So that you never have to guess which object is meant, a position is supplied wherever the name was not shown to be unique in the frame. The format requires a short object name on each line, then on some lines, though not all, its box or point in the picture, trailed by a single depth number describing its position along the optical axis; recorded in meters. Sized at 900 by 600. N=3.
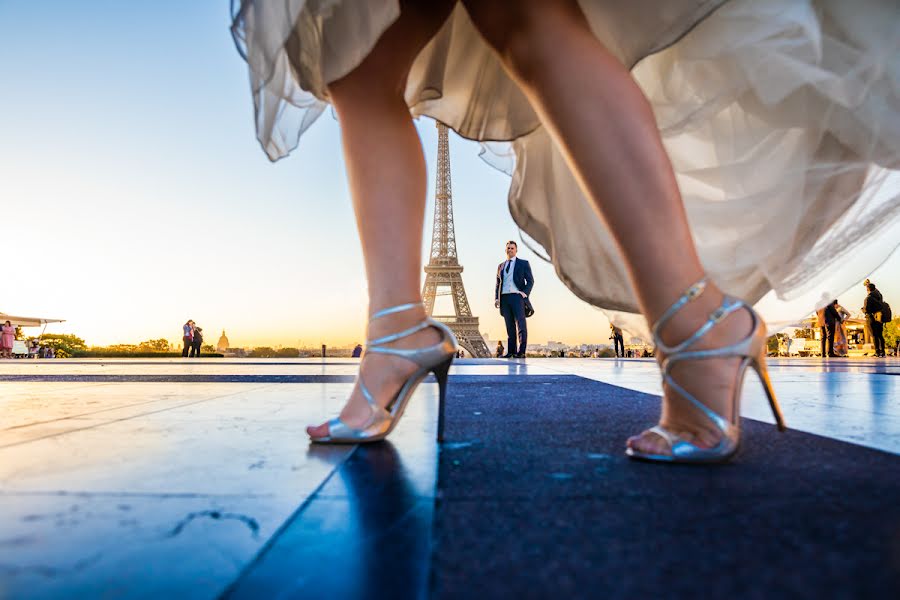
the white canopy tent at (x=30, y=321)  34.09
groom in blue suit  6.81
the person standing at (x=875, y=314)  8.55
